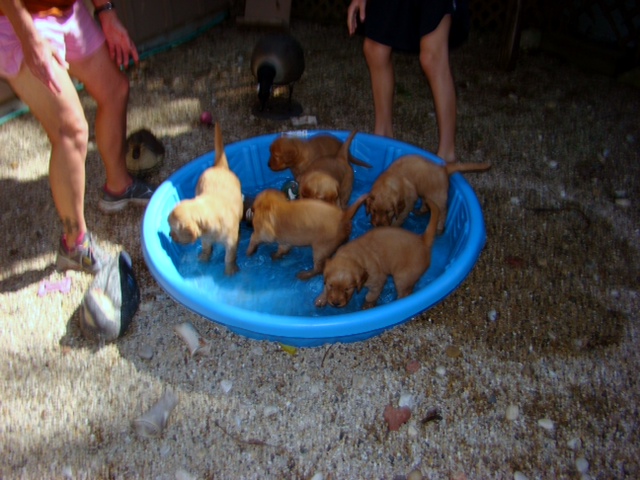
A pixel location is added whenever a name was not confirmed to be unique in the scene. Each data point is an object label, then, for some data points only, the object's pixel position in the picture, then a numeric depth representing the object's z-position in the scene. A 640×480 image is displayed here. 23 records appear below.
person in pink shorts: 2.11
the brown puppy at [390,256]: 2.28
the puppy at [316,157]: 2.89
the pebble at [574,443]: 2.03
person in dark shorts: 2.80
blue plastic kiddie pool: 2.00
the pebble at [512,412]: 2.12
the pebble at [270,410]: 2.12
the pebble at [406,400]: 2.15
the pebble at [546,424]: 2.08
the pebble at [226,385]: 2.19
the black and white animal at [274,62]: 3.76
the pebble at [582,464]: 1.96
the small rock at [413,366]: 2.28
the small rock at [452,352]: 2.33
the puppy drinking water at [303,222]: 2.44
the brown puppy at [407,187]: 2.61
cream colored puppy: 2.29
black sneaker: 2.27
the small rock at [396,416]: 2.08
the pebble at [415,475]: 1.94
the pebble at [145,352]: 2.30
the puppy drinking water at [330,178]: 2.61
